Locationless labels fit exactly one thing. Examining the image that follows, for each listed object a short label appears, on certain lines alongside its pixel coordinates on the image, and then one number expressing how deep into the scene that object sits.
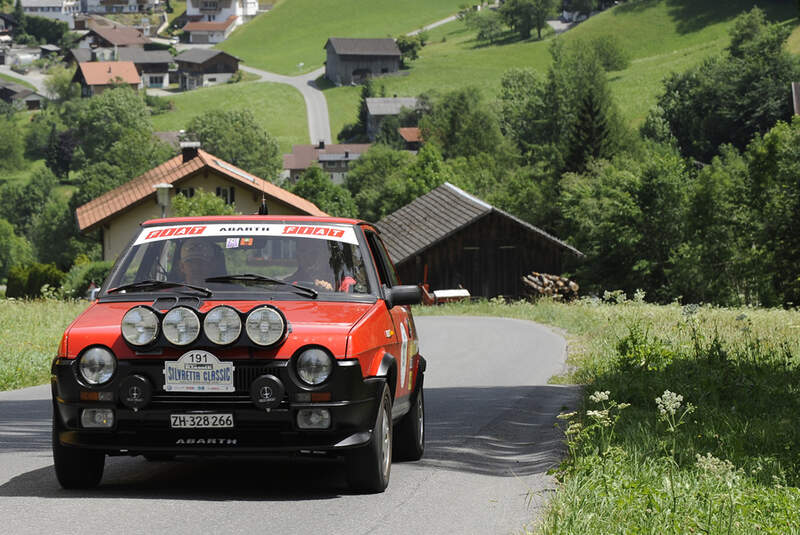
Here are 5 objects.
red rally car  13.27
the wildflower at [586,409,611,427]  13.98
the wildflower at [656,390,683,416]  13.34
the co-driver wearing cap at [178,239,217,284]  15.34
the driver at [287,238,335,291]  15.44
